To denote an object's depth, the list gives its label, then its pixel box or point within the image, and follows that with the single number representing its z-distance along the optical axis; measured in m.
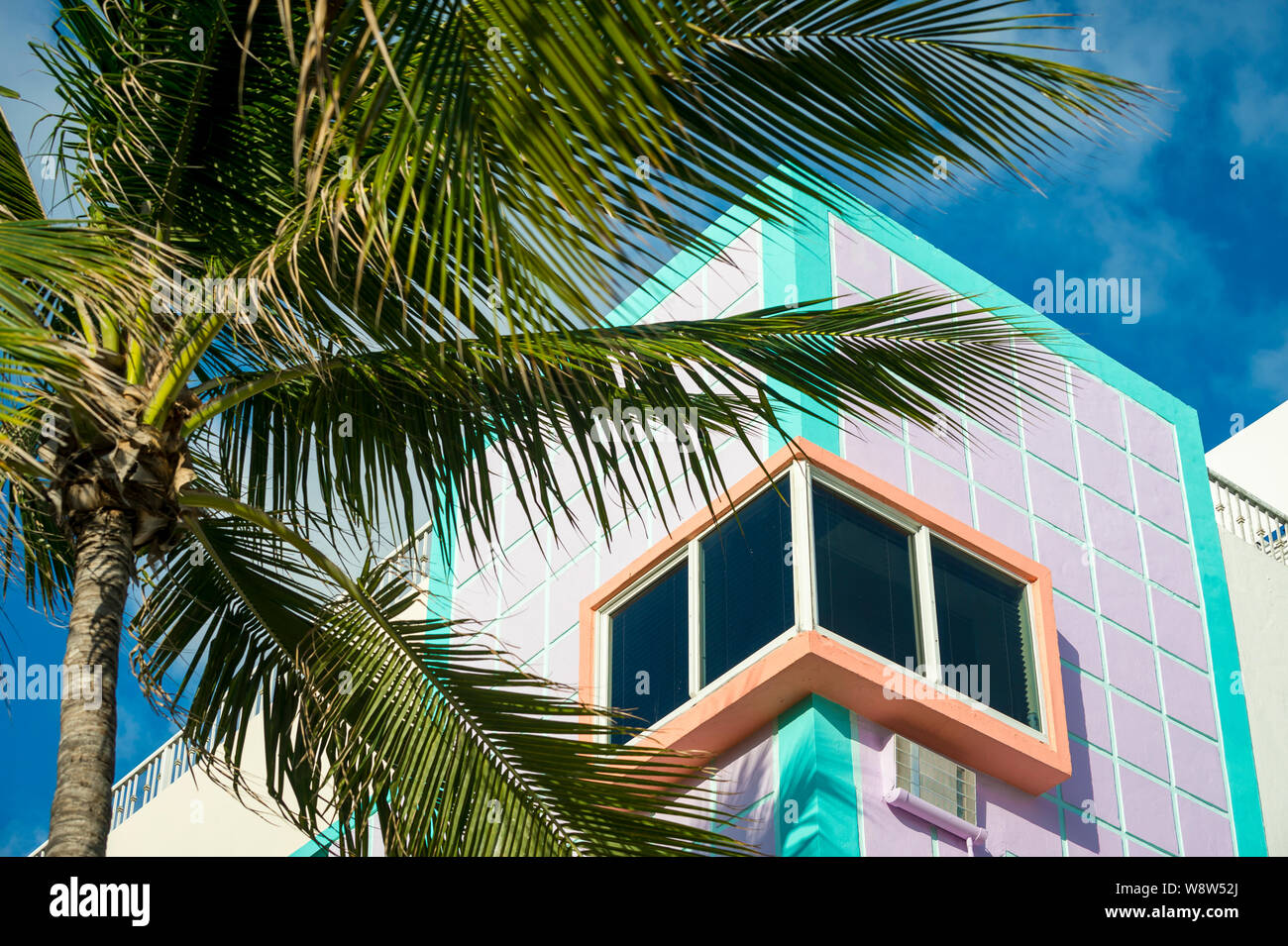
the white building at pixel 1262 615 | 16.50
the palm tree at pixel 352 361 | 5.73
